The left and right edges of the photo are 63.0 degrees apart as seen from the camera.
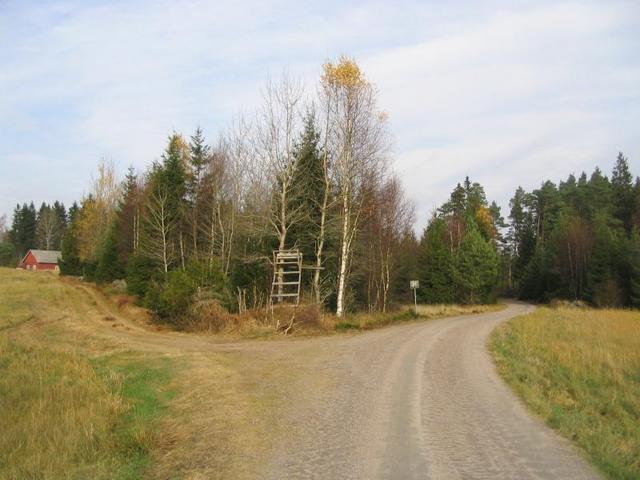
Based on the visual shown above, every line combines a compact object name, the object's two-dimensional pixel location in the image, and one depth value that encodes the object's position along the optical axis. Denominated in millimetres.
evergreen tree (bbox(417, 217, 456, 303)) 54250
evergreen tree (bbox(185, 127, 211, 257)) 38125
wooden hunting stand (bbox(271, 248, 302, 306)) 25000
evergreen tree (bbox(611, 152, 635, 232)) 76750
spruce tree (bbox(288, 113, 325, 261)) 27362
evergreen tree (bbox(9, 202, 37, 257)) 116562
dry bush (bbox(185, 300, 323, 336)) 20625
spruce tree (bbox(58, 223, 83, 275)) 64575
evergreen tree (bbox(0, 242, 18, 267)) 102438
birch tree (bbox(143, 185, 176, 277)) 36812
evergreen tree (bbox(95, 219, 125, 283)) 48156
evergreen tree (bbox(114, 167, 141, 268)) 47469
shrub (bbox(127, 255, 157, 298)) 37275
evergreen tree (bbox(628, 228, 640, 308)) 52691
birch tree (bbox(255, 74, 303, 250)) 26734
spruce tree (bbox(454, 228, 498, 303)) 54375
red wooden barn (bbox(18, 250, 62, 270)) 95875
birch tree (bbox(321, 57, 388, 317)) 27141
